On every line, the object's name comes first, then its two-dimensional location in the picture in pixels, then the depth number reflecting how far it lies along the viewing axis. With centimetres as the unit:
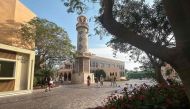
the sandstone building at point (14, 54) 866
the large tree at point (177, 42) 160
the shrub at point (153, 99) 308
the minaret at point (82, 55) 2169
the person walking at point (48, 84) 1141
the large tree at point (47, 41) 1326
